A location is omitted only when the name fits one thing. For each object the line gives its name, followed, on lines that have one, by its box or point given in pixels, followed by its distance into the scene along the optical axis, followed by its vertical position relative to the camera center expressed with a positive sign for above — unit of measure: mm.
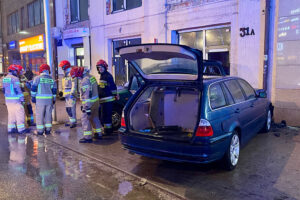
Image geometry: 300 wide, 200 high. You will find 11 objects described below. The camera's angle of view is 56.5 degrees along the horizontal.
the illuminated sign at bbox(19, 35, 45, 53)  18922 +2415
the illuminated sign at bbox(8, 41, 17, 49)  24278 +2939
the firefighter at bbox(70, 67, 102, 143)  6387 -533
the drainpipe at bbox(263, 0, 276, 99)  7793 +956
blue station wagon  4148 -622
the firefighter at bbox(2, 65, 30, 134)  7457 -594
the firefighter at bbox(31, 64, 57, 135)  7195 -502
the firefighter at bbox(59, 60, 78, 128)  8164 -516
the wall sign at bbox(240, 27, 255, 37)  8281 +1284
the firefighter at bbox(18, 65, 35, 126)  8414 -767
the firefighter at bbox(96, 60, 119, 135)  6992 -414
